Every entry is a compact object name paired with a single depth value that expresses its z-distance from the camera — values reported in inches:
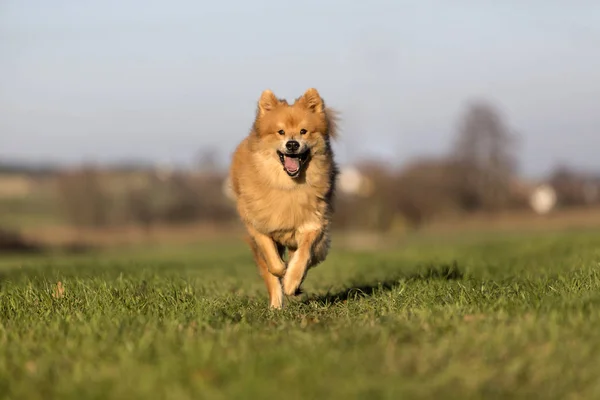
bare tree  5017.2
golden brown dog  528.4
